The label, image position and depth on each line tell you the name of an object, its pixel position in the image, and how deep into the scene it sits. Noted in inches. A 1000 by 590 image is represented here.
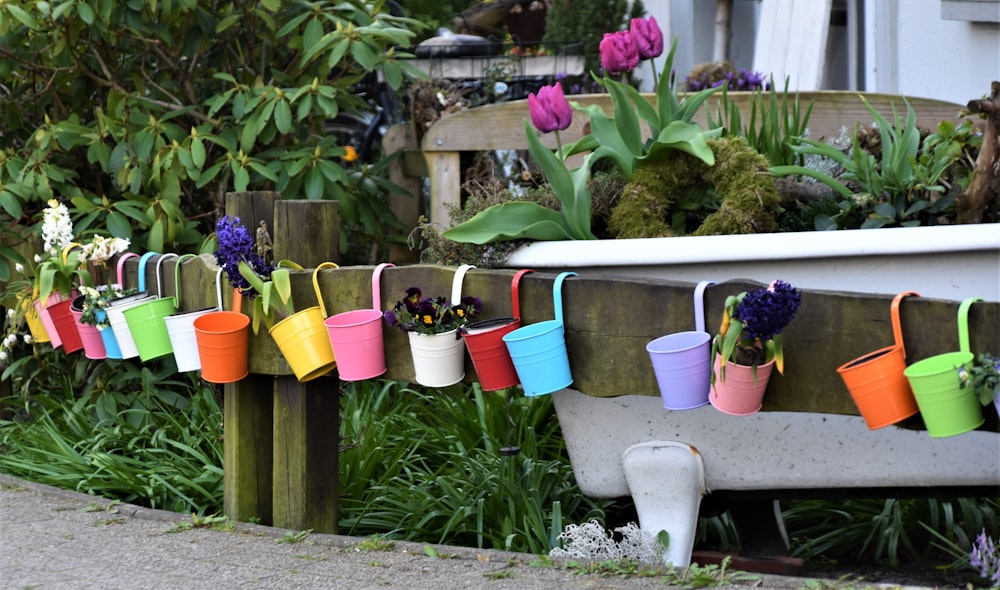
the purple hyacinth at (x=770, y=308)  145.2
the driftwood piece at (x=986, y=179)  179.6
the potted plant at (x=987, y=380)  136.4
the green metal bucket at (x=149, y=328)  220.8
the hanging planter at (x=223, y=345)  202.1
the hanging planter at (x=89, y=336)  239.0
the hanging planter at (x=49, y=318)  249.4
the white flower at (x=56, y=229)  246.8
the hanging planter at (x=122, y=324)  229.0
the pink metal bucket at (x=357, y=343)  187.3
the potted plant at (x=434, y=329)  180.2
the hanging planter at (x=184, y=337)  212.4
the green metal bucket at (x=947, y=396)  138.9
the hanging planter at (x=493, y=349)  175.8
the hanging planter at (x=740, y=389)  153.4
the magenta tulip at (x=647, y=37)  194.9
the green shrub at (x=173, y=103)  282.5
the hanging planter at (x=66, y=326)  249.3
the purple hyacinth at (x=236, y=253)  194.1
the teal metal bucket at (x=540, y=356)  171.0
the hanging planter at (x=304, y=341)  193.5
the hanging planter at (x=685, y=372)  159.5
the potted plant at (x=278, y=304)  193.8
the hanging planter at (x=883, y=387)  145.3
